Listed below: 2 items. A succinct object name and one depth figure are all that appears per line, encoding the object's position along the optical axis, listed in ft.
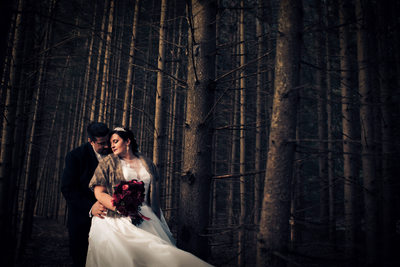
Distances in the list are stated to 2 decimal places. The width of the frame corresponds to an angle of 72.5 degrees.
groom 13.12
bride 9.29
